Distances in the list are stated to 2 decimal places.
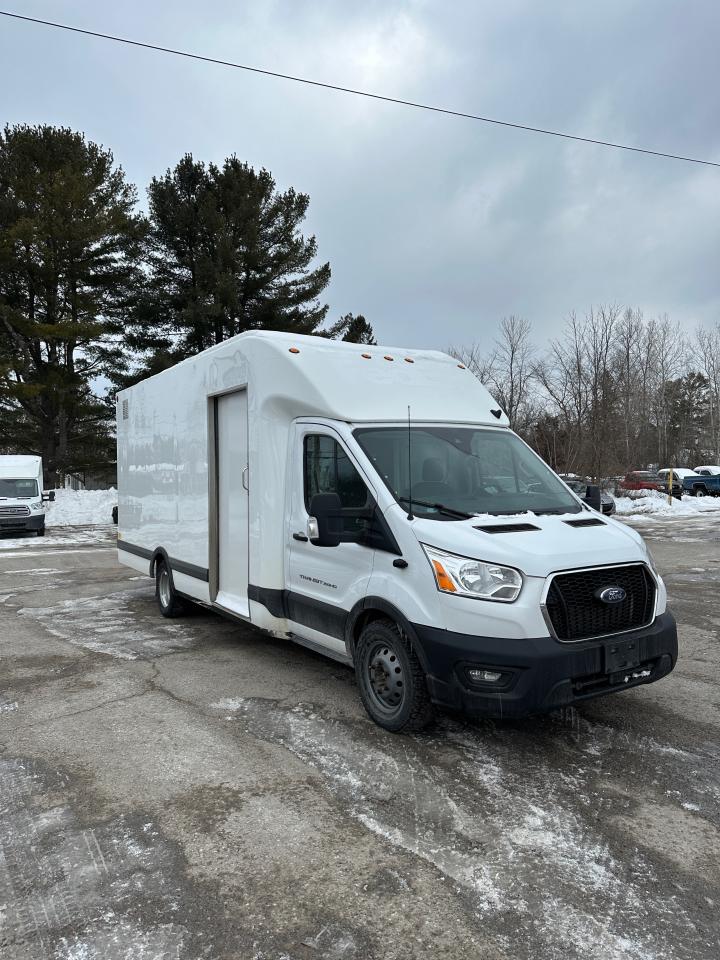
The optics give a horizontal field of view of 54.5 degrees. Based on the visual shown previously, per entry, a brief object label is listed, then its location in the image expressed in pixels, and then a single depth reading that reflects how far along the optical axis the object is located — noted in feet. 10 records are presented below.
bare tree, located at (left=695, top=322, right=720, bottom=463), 179.03
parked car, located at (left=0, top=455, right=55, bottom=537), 64.49
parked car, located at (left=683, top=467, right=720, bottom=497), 119.03
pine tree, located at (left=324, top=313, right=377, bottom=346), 113.60
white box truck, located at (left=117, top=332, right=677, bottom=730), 13.20
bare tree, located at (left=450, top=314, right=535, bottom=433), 111.04
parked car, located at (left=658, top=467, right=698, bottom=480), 115.85
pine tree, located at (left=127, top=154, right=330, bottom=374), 101.30
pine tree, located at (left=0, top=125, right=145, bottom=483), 96.17
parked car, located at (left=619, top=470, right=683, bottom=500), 103.77
